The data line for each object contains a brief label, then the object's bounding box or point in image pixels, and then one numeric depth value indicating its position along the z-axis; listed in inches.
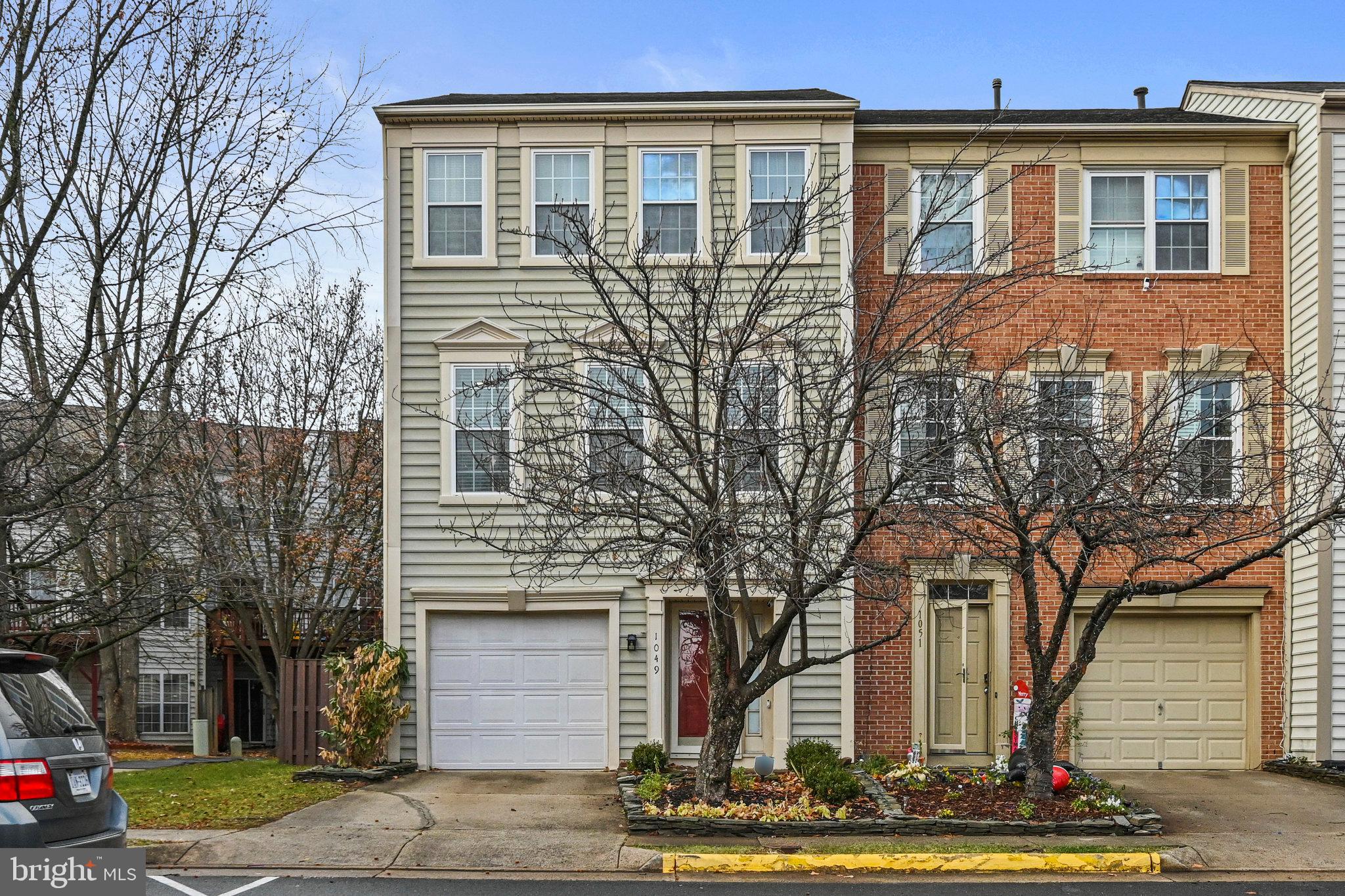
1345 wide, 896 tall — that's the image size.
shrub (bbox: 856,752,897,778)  538.6
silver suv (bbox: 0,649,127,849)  277.6
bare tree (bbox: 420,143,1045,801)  438.3
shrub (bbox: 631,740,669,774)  558.3
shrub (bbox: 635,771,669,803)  481.1
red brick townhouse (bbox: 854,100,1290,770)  641.6
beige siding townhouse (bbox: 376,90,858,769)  641.6
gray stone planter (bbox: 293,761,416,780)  586.2
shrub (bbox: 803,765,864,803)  474.3
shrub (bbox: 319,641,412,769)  598.9
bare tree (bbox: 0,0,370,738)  397.1
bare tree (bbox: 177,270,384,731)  949.2
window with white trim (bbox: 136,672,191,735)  1245.1
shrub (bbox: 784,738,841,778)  526.6
